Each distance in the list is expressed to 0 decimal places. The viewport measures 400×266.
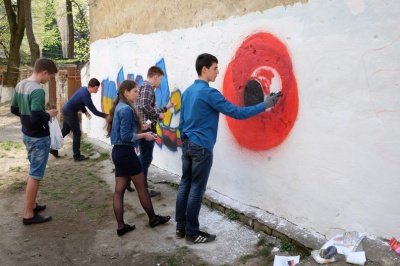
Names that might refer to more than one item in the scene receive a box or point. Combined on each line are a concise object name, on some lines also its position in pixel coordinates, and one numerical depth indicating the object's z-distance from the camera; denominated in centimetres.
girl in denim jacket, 392
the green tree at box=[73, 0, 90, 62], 2872
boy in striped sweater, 432
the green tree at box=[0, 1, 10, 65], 2606
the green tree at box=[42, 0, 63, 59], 2786
